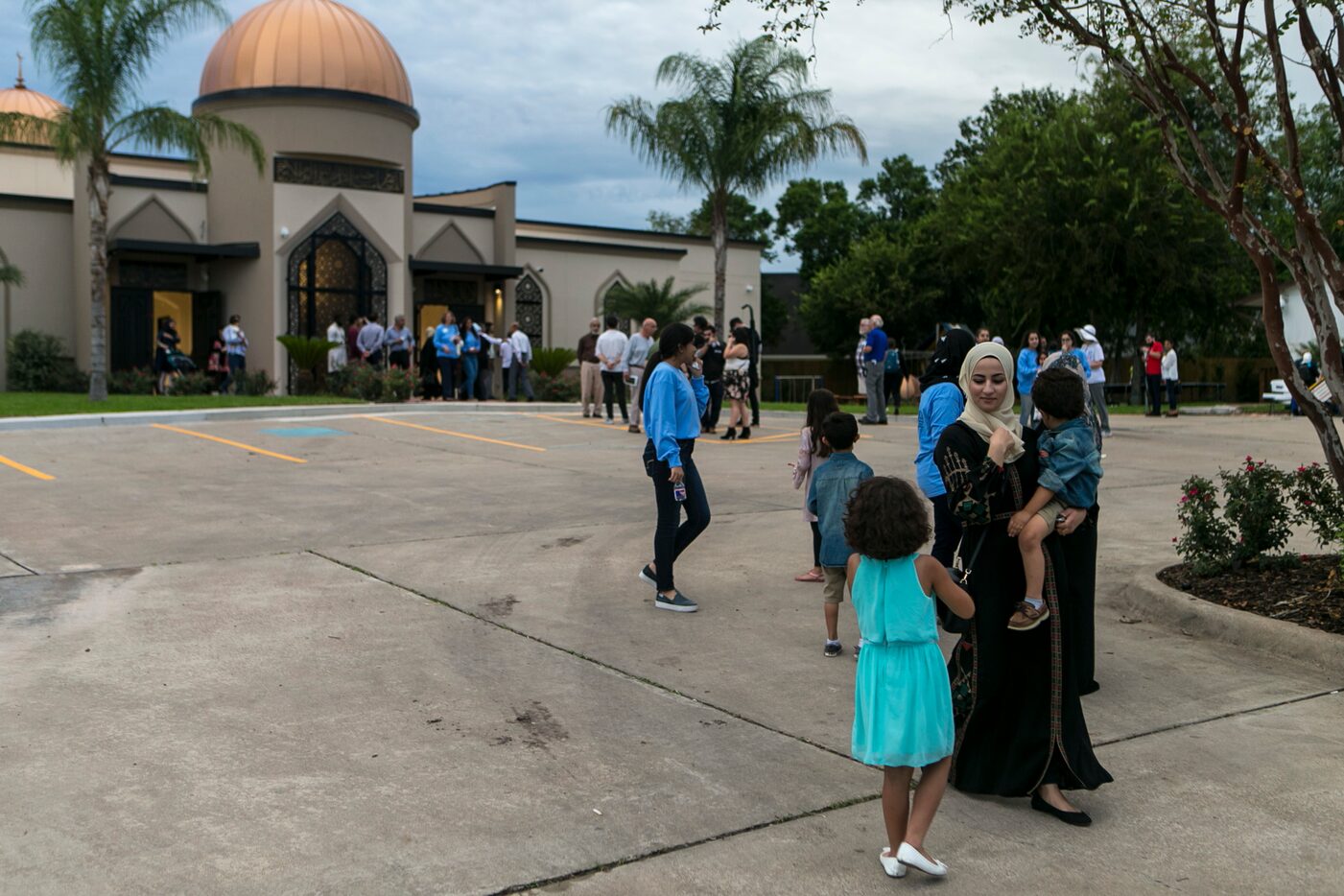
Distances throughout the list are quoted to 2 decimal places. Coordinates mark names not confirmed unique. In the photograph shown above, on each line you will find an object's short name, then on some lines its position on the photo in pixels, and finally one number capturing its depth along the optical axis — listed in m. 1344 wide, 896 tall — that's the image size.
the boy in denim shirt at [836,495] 6.87
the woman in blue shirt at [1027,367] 19.02
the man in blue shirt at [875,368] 20.12
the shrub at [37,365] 28.27
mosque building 29.47
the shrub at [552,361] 28.38
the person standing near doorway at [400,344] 25.72
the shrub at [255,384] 27.22
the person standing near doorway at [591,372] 21.05
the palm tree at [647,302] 37.53
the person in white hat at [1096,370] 18.06
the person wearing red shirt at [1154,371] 24.81
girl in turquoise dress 4.07
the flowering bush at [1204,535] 8.07
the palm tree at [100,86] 22.20
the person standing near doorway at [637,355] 18.27
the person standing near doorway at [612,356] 19.00
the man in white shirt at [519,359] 25.69
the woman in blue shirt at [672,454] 7.81
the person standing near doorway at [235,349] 26.52
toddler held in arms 4.66
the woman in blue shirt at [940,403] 6.97
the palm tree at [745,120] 30.20
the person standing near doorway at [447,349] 23.73
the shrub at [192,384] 26.53
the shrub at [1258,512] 7.93
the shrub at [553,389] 27.89
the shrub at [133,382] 27.80
